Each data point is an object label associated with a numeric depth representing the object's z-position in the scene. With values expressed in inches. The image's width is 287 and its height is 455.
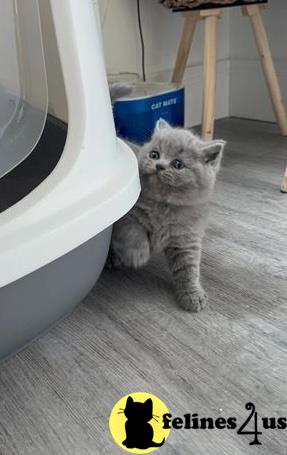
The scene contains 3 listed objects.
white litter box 21.2
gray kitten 30.6
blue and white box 53.0
